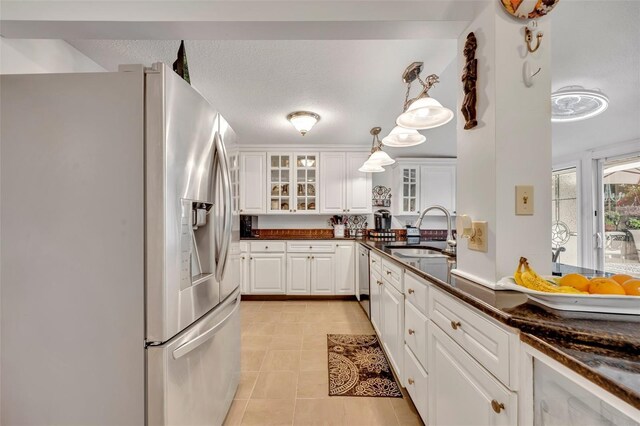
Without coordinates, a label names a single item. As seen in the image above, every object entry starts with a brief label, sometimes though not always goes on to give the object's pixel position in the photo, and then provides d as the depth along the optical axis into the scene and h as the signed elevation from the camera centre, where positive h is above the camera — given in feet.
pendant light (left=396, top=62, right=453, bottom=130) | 4.96 +1.96
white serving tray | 2.51 -0.86
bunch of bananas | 2.83 -0.78
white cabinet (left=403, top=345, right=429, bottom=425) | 4.47 -3.06
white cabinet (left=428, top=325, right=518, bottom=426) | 2.63 -2.09
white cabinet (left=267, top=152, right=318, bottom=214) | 13.55 +1.75
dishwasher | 9.98 -2.46
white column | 3.55 +0.93
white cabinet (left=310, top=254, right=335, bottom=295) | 12.60 -2.94
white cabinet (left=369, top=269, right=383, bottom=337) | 7.80 -2.70
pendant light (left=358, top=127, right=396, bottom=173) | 8.78 +1.80
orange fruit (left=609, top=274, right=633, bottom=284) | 2.81 -0.69
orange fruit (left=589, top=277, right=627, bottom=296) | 2.63 -0.74
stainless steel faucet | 7.24 -0.82
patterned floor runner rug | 5.97 -3.93
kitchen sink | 8.26 -1.19
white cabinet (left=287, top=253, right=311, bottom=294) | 12.58 -2.75
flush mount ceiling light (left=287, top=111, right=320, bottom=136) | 9.01 +3.29
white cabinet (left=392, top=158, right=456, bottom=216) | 14.42 +1.67
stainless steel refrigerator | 3.19 -0.39
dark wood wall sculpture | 3.90 +1.99
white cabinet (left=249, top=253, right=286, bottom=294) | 12.52 -2.74
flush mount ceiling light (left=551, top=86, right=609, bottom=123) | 6.34 +2.82
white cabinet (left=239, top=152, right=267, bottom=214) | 13.38 +1.73
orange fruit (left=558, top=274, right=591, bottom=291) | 2.85 -0.75
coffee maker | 13.08 -0.26
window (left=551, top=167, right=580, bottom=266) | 13.29 +0.01
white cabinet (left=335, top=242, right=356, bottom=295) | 12.57 -2.57
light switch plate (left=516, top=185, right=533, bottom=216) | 3.56 +0.21
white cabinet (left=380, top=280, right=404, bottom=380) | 5.72 -2.60
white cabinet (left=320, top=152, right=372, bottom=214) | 13.57 +1.48
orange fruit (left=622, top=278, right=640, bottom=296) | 2.62 -0.73
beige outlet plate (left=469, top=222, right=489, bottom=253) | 3.72 -0.33
